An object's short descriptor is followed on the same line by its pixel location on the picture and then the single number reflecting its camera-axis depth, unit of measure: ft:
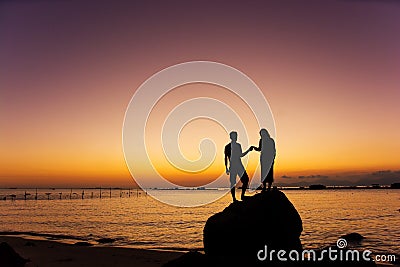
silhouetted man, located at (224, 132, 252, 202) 55.42
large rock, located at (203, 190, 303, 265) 47.19
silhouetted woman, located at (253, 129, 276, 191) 55.47
